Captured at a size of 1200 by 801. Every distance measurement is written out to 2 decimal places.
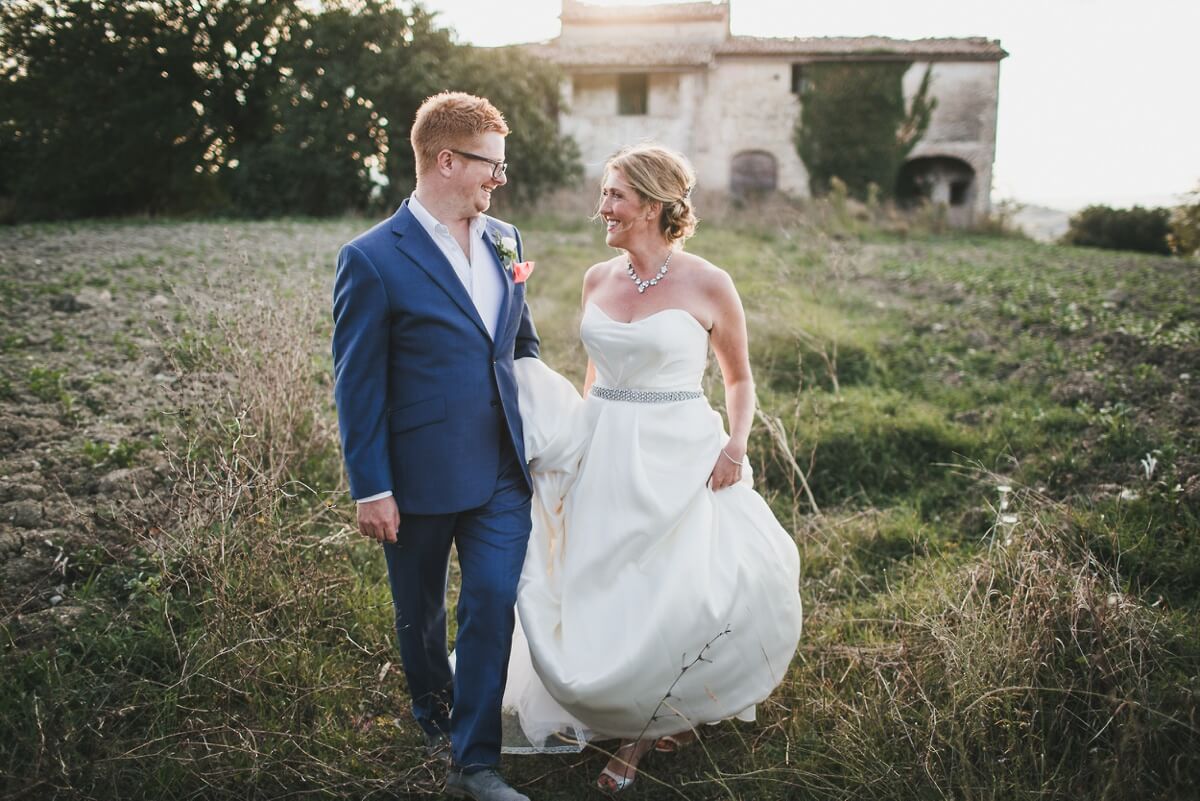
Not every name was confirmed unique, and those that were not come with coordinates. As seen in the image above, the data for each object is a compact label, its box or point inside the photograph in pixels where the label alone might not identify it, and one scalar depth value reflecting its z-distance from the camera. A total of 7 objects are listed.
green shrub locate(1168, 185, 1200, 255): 17.27
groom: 2.79
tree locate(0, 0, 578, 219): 21.67
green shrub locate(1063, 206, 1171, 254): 21.38
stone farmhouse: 27.80
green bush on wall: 27.27
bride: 2.93
